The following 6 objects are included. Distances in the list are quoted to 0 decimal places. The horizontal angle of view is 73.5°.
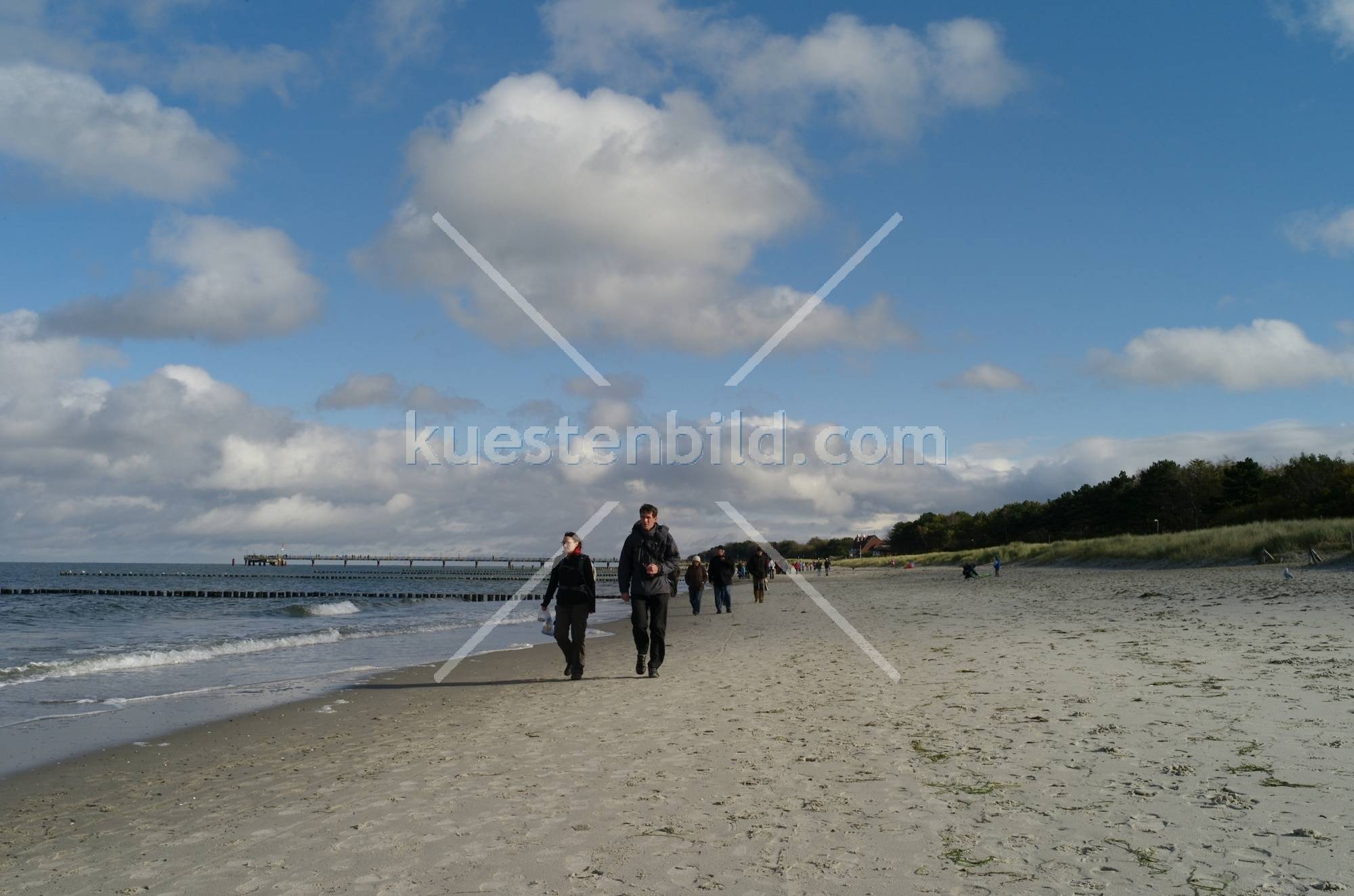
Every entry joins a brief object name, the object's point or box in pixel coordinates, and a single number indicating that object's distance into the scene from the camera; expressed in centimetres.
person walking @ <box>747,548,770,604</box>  3350
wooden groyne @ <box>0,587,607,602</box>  7387
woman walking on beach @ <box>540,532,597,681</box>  1177
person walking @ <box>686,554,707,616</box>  3031
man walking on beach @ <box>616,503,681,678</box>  1138
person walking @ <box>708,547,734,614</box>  2873
